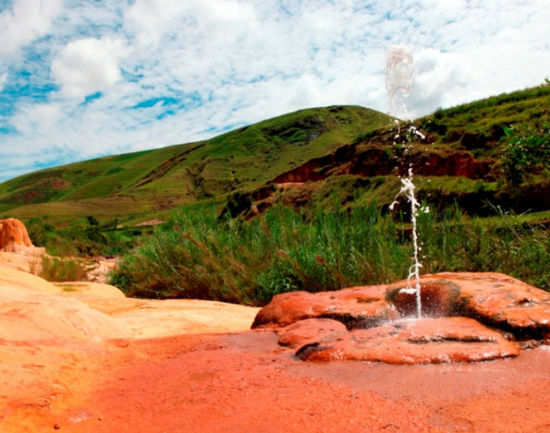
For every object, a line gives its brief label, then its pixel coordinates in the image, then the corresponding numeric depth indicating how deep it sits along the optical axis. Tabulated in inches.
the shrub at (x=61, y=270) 368.2
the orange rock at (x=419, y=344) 94.4
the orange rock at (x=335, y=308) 130.3
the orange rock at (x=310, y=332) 116.5
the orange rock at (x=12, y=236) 631.2
